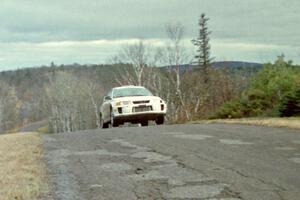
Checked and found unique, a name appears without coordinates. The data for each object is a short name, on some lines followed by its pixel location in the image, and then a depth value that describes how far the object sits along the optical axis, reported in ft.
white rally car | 66.18
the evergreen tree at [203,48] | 248.30
